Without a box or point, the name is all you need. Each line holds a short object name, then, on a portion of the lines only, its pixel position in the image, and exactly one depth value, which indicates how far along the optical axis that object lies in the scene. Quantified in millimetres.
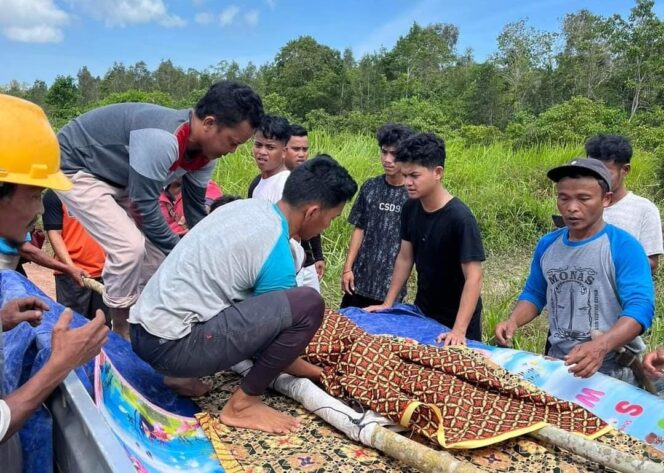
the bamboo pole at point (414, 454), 1637
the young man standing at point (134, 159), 2602
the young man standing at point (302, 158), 3846
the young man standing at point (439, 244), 2785
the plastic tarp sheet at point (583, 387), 2135
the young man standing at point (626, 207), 2838
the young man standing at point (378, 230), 3475
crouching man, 1953
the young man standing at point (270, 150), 3656
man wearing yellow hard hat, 1426
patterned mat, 1834
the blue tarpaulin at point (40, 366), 1535
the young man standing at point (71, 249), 3291
